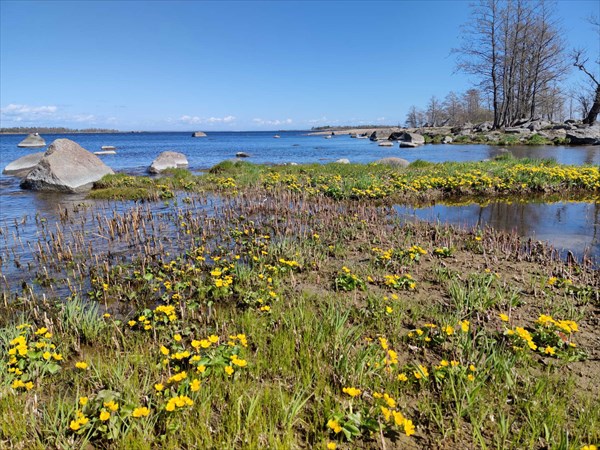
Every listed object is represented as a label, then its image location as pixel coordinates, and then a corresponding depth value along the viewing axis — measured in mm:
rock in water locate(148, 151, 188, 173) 24219
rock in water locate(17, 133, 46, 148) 59719
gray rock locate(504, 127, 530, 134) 42062
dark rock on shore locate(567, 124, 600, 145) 34688
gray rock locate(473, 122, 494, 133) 51425
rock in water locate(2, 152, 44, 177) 23812
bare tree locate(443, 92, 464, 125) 89875
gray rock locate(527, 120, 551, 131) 43369
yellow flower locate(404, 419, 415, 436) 2697
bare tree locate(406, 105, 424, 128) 110500
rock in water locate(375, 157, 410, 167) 20392
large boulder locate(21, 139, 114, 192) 16578
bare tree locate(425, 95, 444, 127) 100612
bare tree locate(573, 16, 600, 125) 39844
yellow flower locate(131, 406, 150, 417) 2781
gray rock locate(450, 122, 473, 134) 52275
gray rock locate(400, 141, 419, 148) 43281
